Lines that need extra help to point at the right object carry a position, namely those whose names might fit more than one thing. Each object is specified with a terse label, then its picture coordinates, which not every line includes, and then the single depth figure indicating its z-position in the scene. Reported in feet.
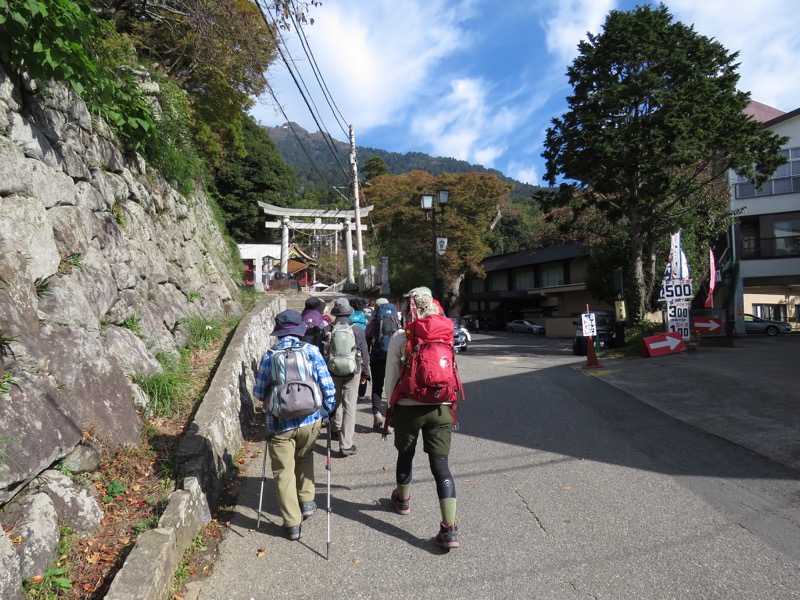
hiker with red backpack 12.89
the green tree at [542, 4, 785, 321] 56.59
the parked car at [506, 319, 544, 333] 142.62
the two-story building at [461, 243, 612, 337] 134.21
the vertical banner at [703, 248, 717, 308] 59.72
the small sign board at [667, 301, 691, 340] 52.95
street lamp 64.23
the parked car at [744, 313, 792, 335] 92.48
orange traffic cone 48.16
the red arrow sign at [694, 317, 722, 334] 61.57
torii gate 105.50
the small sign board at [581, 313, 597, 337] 52.31
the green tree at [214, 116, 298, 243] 136.87
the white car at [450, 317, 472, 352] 71.97
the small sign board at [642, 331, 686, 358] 51.37
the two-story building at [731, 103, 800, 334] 87.25
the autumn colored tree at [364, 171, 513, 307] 131.44
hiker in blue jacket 13.71
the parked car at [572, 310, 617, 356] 68.95
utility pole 93.04
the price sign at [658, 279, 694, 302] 52.42
